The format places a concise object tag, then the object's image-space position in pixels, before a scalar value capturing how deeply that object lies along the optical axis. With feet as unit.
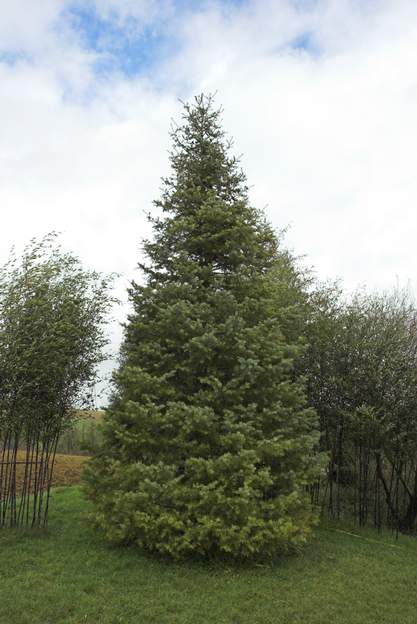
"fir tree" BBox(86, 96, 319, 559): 26.94
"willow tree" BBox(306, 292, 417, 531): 40.47
